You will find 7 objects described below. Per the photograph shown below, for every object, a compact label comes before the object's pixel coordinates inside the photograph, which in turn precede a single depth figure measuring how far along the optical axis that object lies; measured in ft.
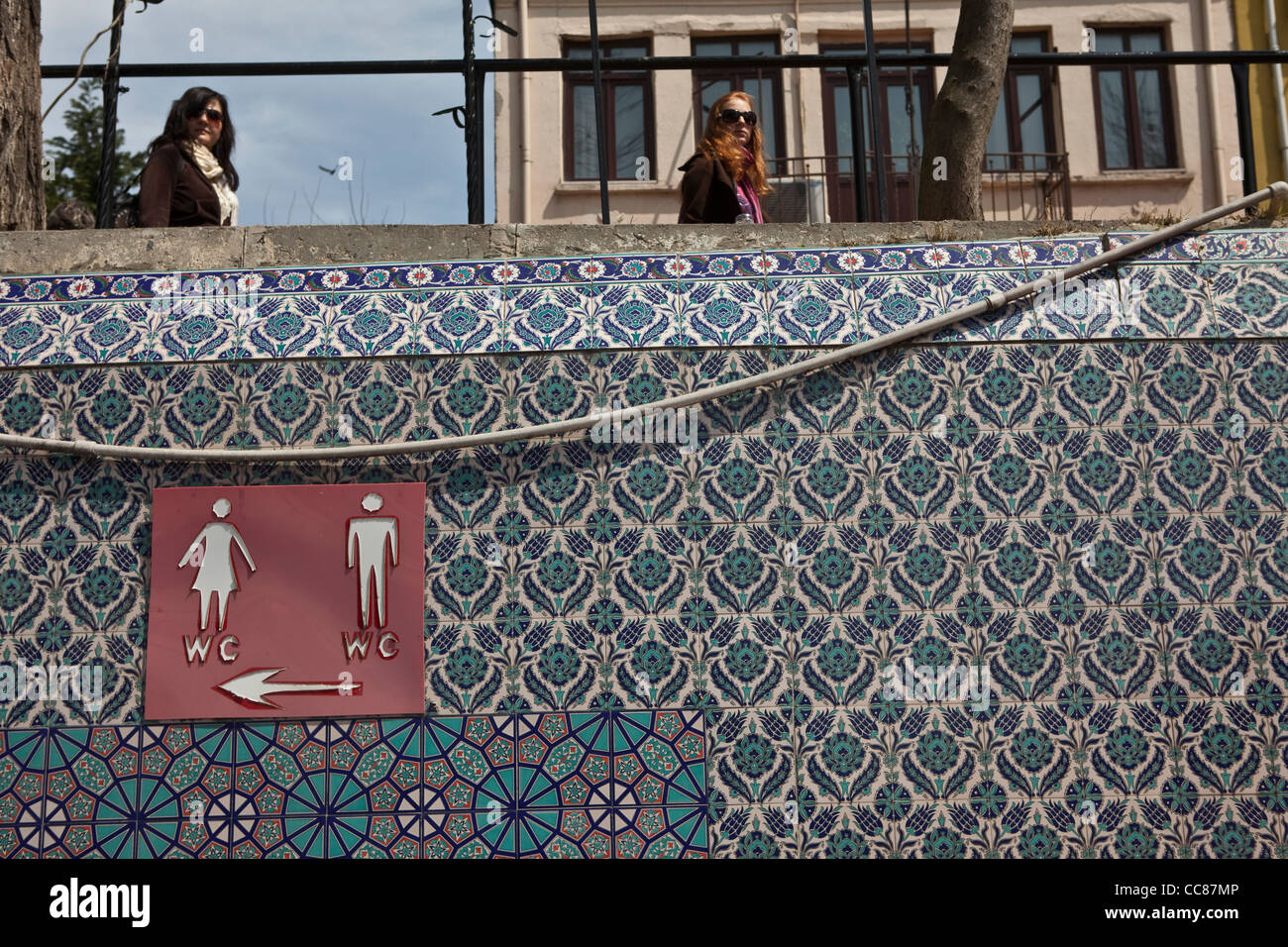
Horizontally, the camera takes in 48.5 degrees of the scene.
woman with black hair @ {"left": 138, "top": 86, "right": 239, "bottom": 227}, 14.16
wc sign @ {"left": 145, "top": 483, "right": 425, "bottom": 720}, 11.77
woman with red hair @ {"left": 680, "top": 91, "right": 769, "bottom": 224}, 14.65
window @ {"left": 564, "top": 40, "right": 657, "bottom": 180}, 42.11
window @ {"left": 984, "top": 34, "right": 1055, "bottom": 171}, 41.86
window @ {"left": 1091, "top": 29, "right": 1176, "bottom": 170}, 43.06
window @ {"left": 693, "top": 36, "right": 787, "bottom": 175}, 41.34
